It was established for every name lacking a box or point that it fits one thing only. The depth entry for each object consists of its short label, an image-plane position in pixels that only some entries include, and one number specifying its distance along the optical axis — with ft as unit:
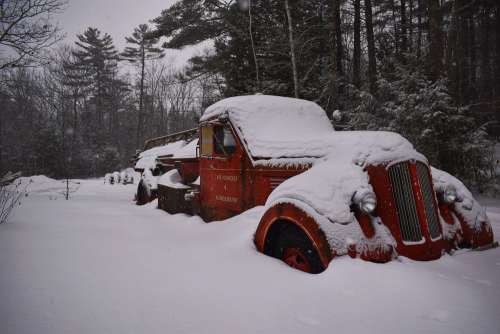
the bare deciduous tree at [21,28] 22.95
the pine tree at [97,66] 103.30
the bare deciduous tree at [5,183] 14.74
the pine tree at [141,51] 107.76
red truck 8.81
